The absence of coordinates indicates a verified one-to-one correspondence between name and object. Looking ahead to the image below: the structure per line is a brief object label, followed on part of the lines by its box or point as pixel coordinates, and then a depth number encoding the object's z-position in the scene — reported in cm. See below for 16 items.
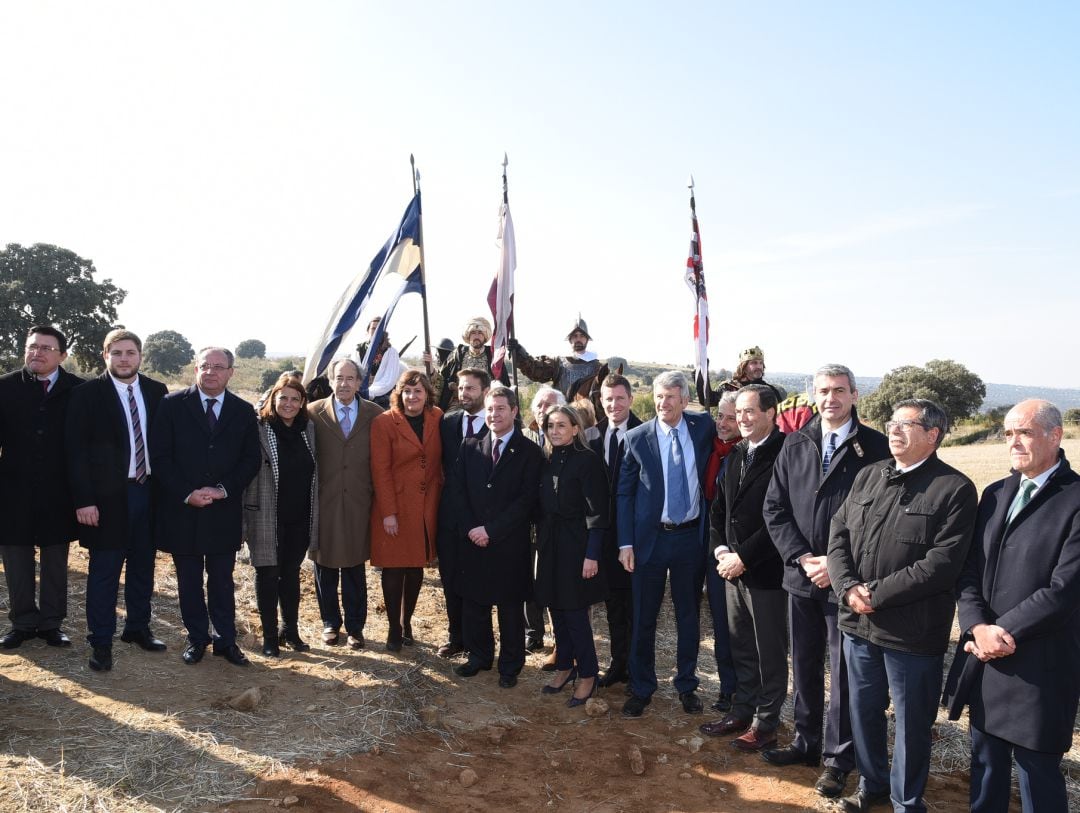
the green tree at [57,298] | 2767
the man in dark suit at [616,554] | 558
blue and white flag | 755
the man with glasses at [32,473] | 559
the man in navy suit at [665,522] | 514
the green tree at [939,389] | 3900
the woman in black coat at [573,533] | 529
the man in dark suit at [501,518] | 551
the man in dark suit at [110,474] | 537
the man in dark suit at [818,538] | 423
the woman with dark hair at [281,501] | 575
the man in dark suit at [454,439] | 580
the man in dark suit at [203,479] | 545
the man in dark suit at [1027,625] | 331
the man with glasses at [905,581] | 360
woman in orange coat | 598
